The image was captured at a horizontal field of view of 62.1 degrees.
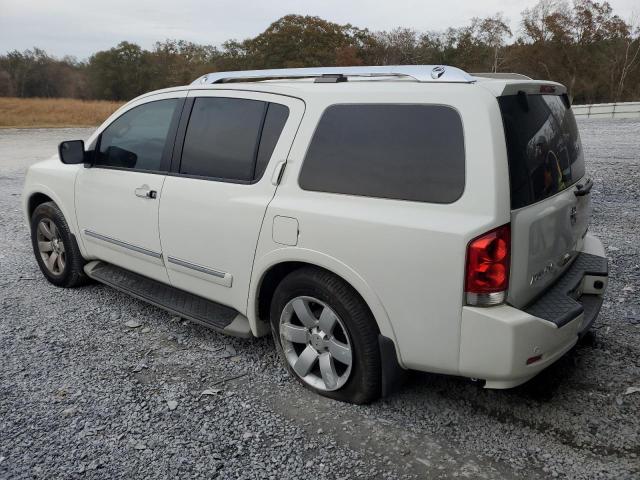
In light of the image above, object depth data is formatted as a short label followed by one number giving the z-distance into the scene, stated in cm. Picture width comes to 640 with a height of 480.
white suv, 240
